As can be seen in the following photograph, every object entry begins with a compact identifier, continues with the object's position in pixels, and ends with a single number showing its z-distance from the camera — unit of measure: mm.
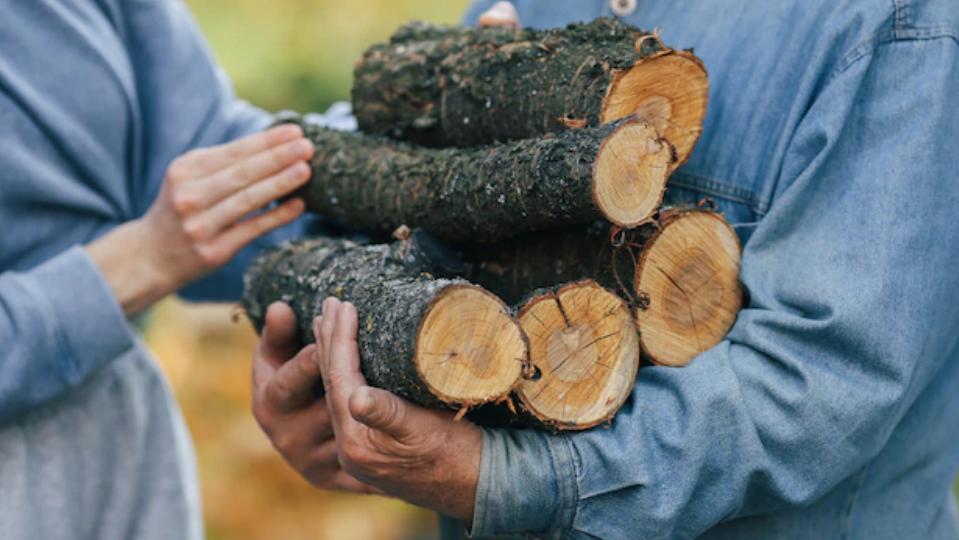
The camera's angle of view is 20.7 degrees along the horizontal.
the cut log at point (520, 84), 1928
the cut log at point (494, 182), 1866
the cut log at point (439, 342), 1830
